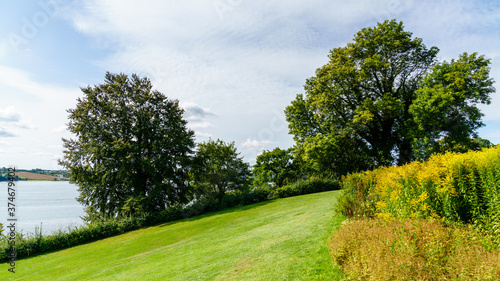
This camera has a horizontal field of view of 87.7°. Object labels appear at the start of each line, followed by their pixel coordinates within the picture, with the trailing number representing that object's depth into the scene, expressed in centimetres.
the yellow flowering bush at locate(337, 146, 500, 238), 445
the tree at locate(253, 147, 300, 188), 3553
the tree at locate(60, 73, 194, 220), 2427
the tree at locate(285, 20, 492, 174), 2291
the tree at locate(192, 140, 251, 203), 3000
